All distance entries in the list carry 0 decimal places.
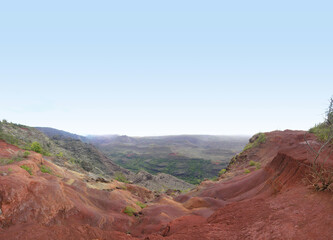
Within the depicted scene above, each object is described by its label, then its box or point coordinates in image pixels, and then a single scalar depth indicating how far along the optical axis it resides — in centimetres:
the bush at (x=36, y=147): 2294
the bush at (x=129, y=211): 1457
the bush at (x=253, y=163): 2586
